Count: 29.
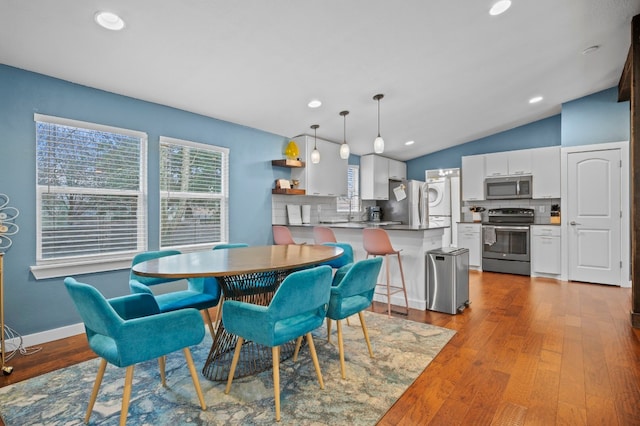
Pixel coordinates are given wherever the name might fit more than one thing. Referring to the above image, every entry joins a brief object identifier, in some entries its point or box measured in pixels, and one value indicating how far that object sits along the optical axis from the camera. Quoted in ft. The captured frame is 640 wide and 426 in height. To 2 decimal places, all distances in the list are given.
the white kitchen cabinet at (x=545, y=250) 17.31
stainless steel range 18.20
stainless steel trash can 11.55
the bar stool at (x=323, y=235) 12.99
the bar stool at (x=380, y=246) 11.72
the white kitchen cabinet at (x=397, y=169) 22.95
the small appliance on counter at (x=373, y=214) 22.36
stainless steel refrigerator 21.52
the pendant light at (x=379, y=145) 11.55
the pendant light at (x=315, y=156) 13.37
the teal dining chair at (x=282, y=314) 5.71
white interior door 15.67
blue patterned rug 5.87
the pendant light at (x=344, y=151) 12.70
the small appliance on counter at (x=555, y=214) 17.81
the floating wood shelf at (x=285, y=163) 15.71
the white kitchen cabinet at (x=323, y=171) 16.55
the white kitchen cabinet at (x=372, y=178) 21.09
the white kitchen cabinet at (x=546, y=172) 17.83
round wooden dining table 6.24
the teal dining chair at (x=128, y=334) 4.91
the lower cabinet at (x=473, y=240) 19.70
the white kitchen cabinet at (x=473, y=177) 20.39
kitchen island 12.12
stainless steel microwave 18.78
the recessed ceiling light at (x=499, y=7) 8.54
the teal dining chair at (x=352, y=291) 7.26
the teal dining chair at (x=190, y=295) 7.95
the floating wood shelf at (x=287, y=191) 15.70
